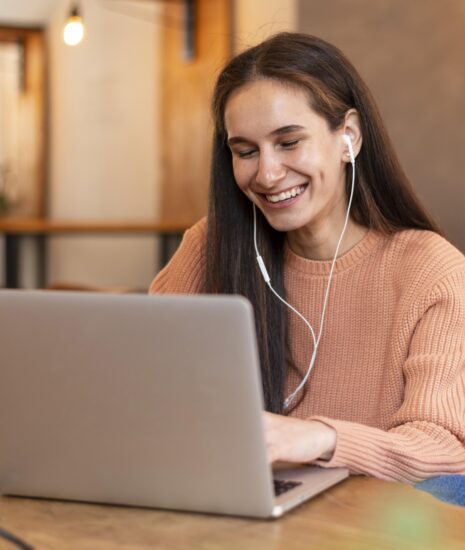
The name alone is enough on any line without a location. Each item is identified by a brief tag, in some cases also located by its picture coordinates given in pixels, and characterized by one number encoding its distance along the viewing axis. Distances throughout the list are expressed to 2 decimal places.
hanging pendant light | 4.74
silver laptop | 1.53
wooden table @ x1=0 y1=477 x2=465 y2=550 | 1.53
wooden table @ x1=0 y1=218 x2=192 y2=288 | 6.97
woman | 2.04
